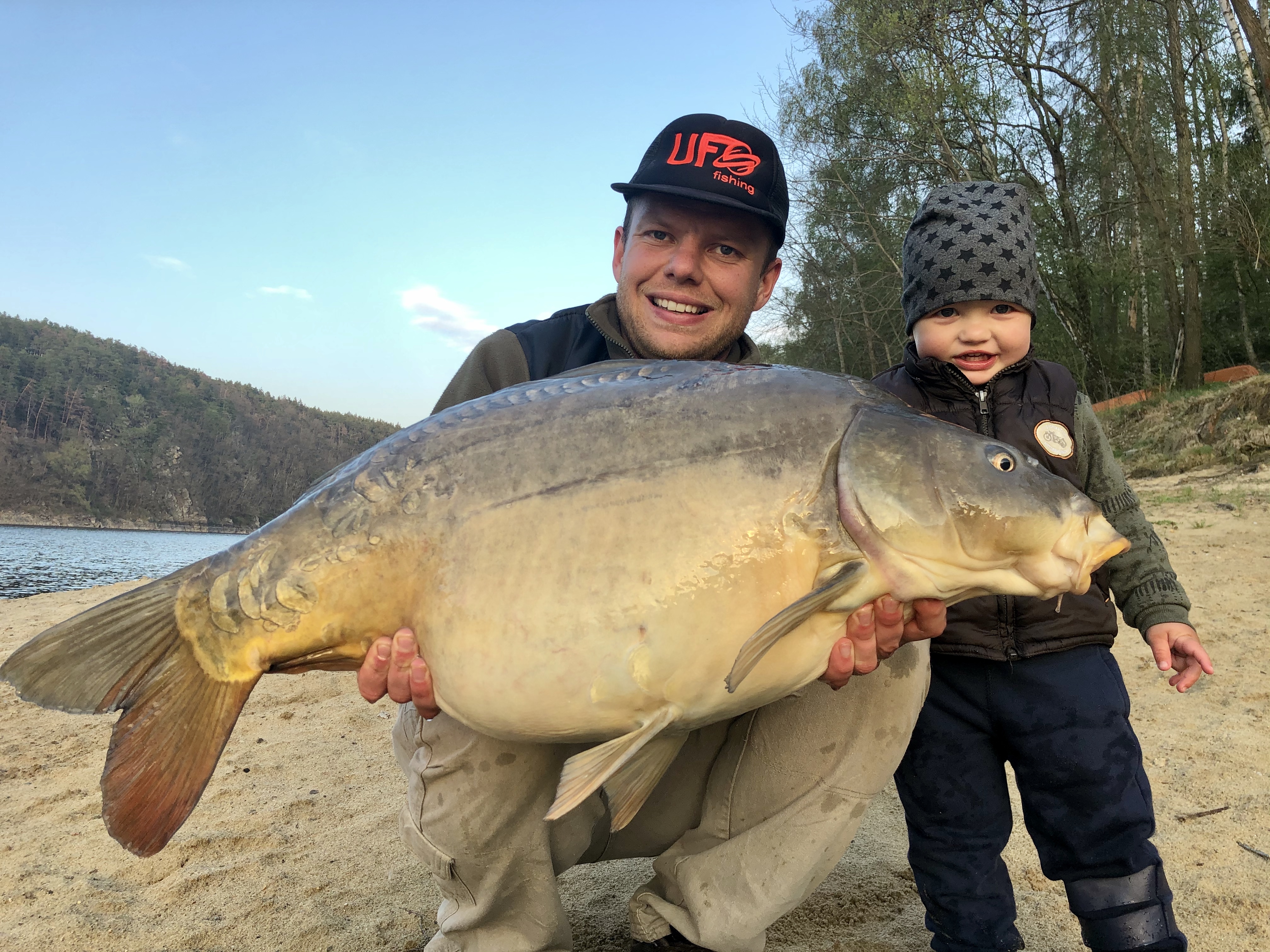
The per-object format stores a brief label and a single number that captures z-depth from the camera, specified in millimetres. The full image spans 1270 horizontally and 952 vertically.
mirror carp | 617
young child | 744
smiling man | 719
